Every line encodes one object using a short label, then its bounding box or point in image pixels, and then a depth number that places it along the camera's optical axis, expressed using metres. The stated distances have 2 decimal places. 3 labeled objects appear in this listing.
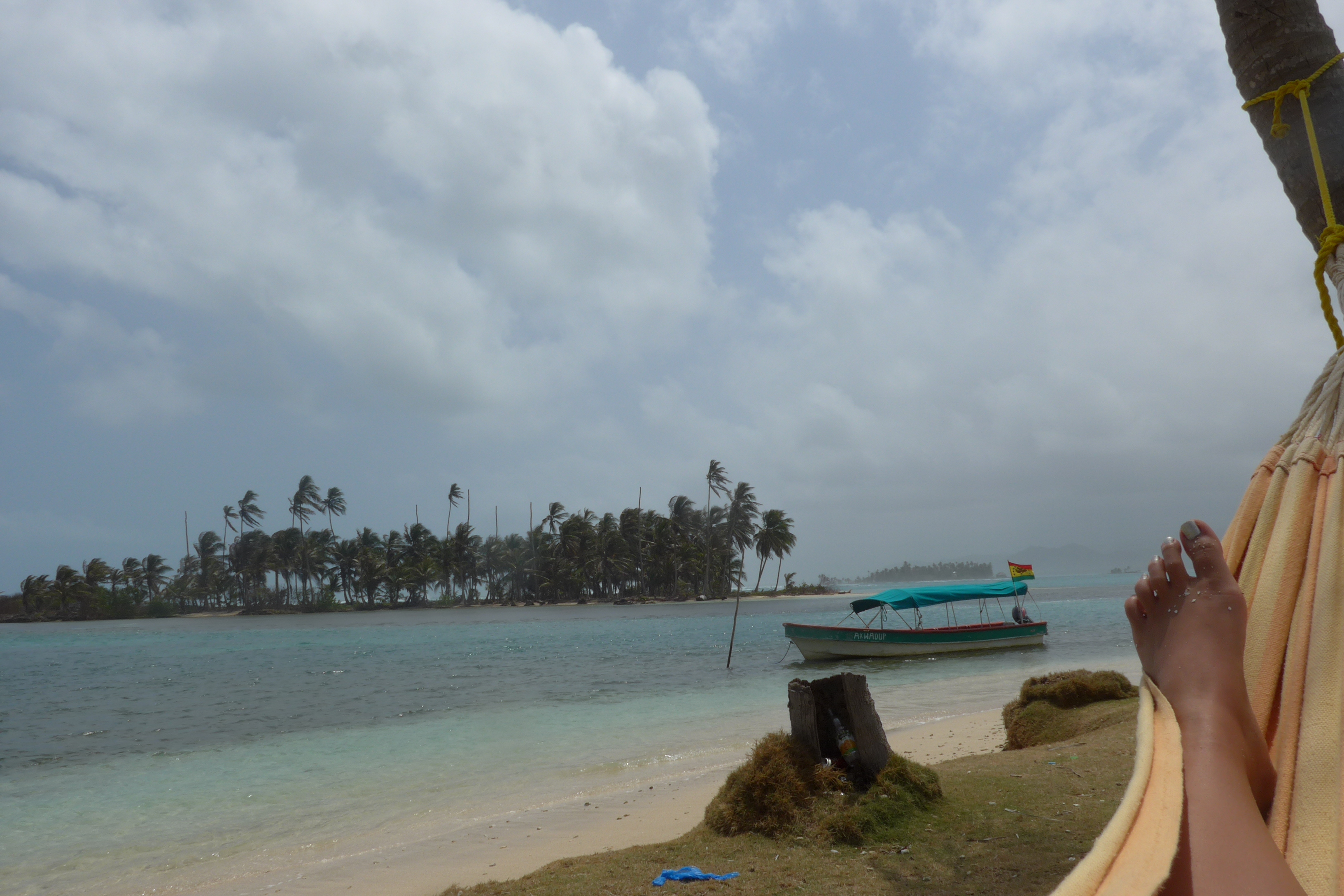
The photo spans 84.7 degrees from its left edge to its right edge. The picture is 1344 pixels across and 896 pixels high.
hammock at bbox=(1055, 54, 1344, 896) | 1.14
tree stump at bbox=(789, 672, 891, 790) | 4.49
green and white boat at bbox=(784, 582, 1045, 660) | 18.69
